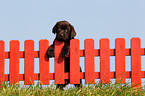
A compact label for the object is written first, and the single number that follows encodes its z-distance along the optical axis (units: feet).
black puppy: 39.40
